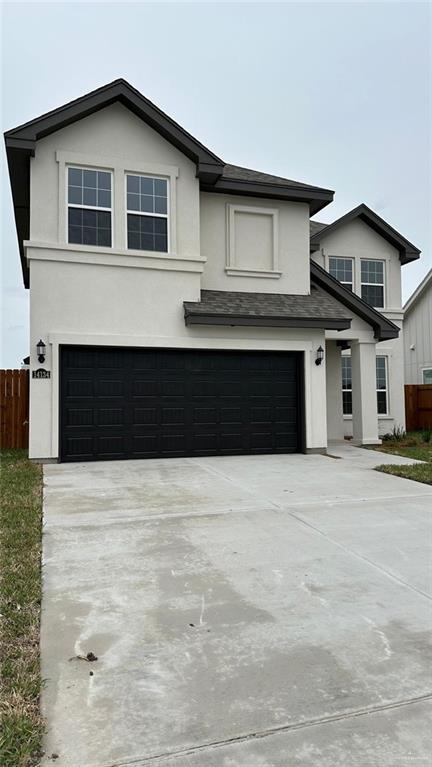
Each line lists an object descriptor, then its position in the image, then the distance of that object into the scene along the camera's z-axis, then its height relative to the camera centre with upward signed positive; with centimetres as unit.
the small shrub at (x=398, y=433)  1487 -110
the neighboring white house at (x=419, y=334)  2046 +271
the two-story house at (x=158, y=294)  1039 +242
